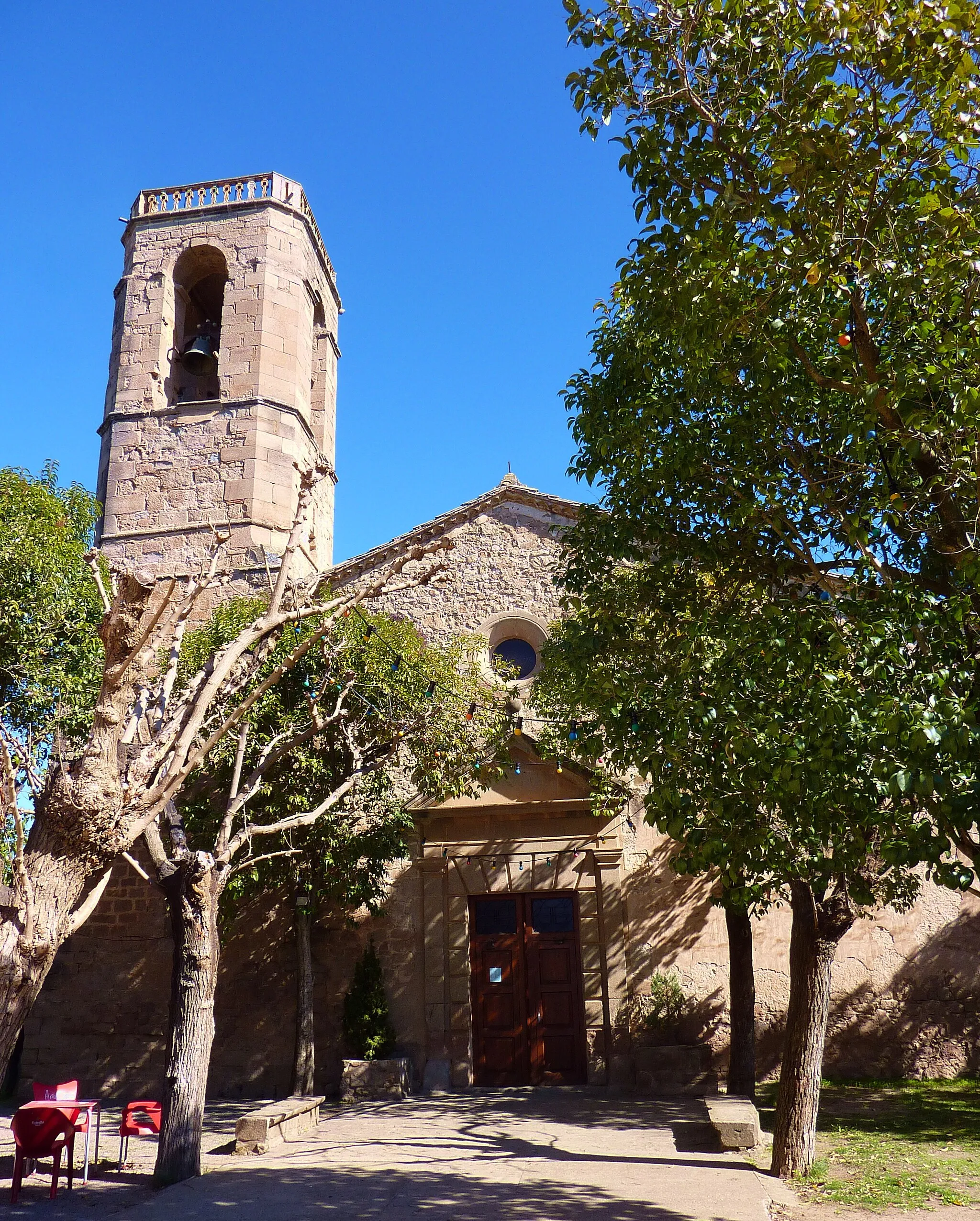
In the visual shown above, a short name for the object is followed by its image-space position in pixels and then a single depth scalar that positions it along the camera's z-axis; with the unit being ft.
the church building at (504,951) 40.19
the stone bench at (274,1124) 29.07
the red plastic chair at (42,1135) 24.50
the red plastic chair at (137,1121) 28.22
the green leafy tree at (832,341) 15.38
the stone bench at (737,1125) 27.02
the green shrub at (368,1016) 40.42
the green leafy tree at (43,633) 36.91
